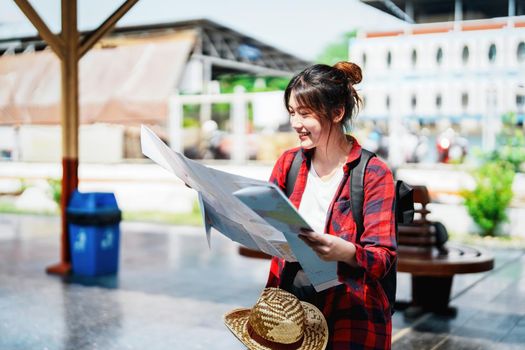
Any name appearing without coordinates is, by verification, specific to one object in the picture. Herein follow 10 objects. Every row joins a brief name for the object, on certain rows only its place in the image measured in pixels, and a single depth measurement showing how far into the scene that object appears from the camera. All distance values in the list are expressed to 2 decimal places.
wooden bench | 4.64
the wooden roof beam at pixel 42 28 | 6.25
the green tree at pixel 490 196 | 9.66
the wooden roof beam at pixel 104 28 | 6.52
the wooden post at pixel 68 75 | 6.59
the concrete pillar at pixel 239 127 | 13.78
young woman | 1.75
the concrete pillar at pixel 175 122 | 14.75
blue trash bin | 6.67
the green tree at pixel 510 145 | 10.09
